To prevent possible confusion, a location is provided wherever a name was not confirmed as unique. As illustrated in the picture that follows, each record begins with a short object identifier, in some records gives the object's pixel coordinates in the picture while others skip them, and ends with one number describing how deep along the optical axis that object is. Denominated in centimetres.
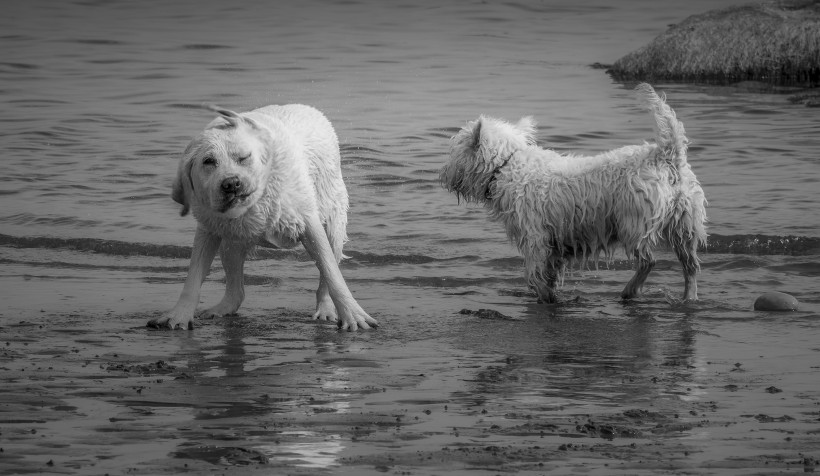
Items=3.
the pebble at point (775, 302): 1808
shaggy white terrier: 1858
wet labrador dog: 1544
